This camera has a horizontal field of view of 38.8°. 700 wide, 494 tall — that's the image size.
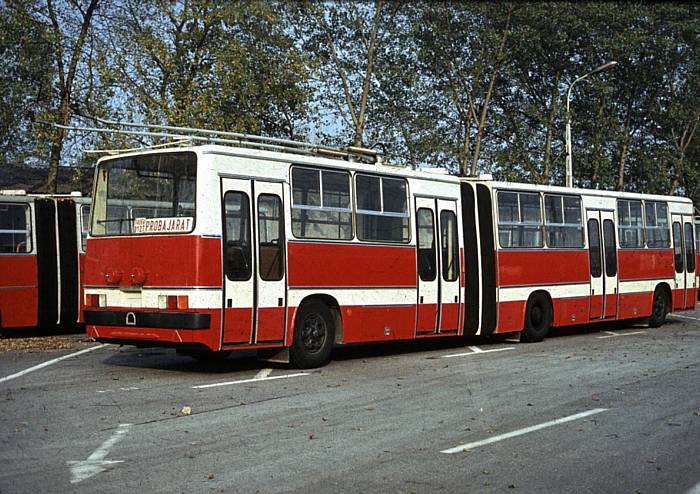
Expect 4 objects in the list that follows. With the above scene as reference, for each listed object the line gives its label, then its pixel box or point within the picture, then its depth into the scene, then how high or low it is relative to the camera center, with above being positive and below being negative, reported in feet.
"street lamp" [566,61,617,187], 125.59 +18.66
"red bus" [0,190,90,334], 65.82 +3.40
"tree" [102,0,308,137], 91.25 +22.84
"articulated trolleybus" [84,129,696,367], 42.98 +2.31
